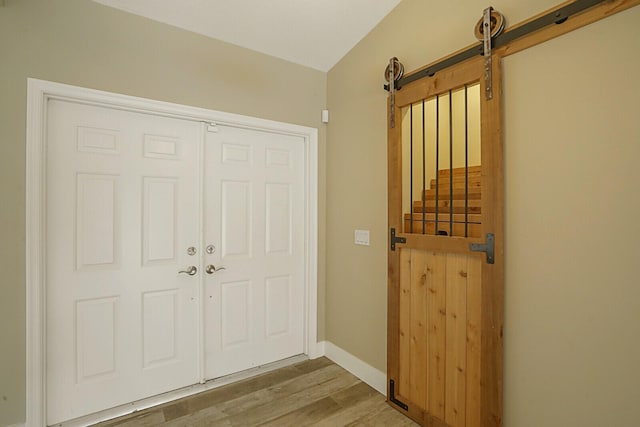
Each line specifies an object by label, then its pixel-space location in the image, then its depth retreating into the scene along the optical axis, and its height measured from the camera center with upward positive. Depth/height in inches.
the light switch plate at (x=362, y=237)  96.5 -7.9
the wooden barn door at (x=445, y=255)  63.1 -10.1
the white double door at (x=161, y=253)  74.8 -11.7
